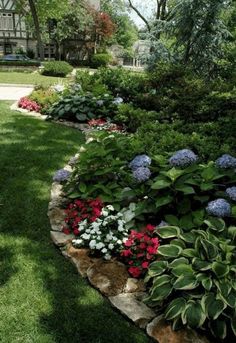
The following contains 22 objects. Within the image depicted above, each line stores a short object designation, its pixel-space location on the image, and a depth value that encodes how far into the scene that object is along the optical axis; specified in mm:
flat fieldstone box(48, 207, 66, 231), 3928
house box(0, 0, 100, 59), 45500
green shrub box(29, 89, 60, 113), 9203
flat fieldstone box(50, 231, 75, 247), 3666
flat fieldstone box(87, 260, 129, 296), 3082
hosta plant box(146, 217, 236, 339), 2574
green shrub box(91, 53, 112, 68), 36938
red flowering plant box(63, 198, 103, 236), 3838
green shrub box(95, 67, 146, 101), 8977
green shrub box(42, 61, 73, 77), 23031
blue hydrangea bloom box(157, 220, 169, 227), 3508
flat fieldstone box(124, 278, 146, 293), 3070
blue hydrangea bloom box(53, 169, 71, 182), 4500
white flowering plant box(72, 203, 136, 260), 3455
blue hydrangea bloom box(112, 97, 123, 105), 8234
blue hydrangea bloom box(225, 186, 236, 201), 3388
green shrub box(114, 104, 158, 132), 6828
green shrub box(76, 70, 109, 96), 9108
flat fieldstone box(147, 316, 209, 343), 2590
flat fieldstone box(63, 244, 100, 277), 3335
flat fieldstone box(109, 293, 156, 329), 2787
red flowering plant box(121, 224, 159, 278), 3211
